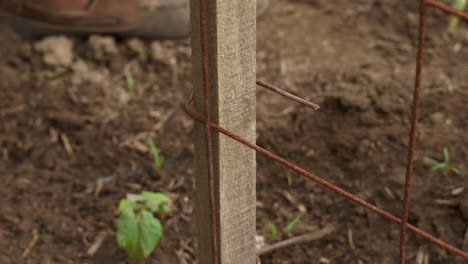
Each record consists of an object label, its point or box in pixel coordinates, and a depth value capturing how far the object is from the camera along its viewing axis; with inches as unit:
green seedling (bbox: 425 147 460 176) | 73.5
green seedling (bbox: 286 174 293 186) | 79.0
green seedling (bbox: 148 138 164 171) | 81.4
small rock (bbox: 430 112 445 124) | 85.0
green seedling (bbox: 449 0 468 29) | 111.7
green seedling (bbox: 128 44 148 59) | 111.6
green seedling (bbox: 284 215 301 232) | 71.3
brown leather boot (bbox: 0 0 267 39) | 110.0
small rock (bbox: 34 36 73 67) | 108.0
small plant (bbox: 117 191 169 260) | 62.7
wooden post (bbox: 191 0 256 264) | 43.4
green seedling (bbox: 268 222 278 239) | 70.0
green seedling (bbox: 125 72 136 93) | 102.1
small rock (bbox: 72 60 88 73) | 106.2
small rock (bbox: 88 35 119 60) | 109.6
